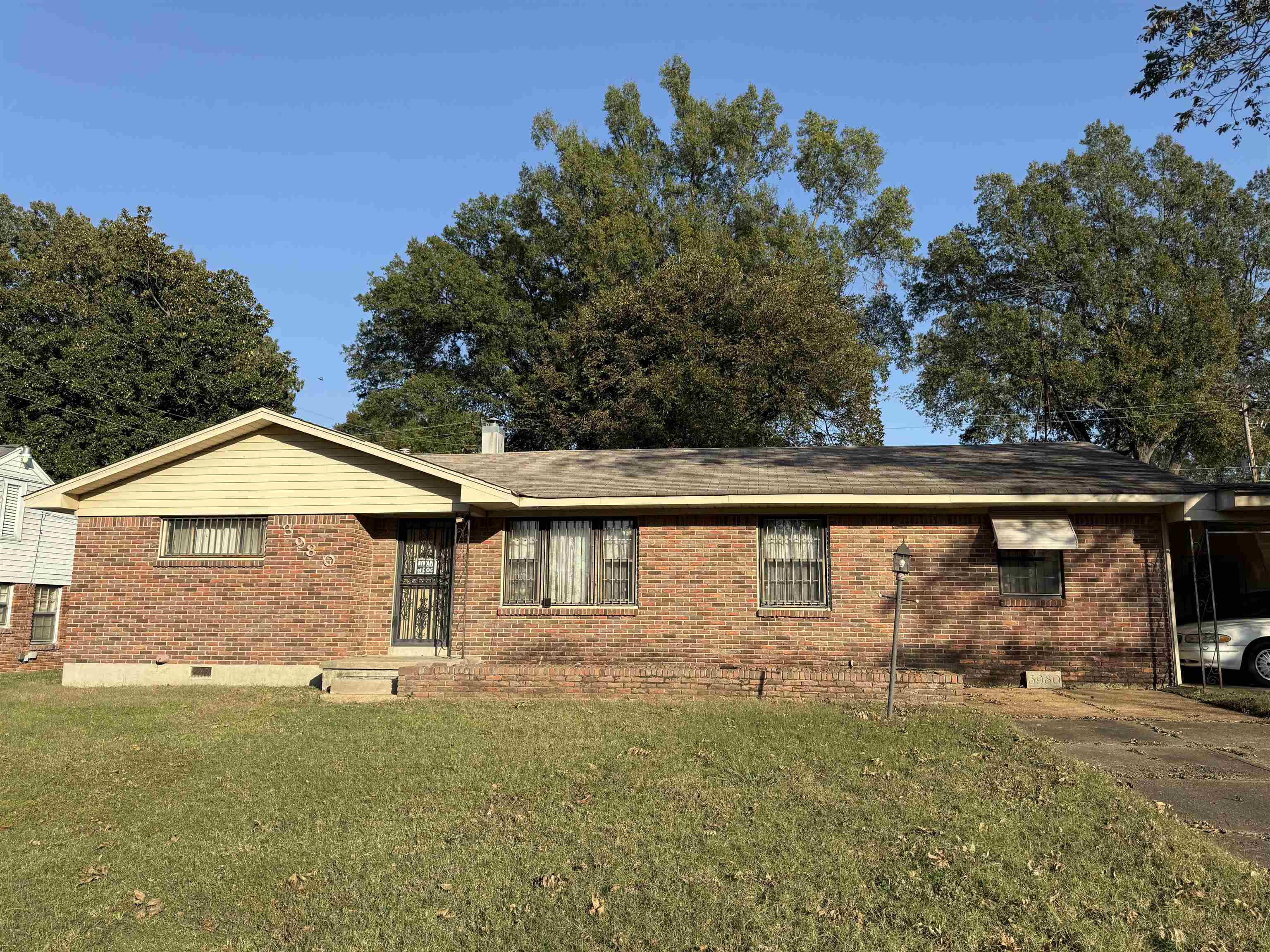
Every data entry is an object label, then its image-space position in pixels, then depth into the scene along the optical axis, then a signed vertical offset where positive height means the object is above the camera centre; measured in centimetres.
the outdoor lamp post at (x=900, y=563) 988 +49
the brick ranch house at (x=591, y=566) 1314 +60
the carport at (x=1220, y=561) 1246 +91
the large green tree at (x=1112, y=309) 3105 +1084
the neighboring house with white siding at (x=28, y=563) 2397 +99
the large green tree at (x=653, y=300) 2806 +1096
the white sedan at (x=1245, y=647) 1310 -53
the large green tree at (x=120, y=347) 2908 +847
